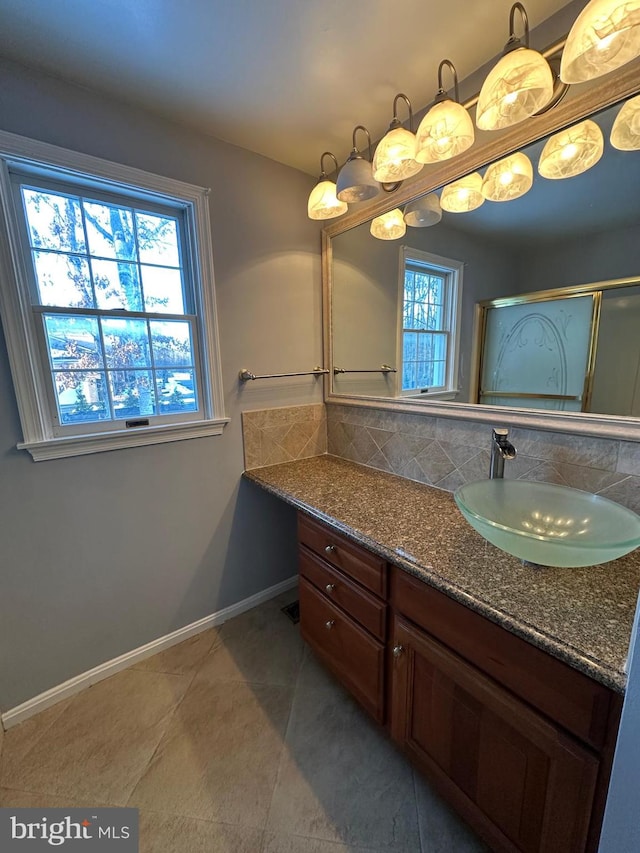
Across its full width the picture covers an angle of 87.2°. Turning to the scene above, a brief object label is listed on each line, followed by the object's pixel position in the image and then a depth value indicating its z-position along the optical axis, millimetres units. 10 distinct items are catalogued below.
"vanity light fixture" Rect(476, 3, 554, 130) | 878
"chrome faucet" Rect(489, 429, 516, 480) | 1193
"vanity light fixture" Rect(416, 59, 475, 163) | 1030
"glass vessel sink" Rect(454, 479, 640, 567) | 765
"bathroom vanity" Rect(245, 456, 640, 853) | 695
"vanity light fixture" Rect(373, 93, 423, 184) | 1153
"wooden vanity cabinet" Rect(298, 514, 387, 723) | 1173
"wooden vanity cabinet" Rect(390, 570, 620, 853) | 691
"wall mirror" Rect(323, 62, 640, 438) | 1047
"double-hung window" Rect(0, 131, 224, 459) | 1272
